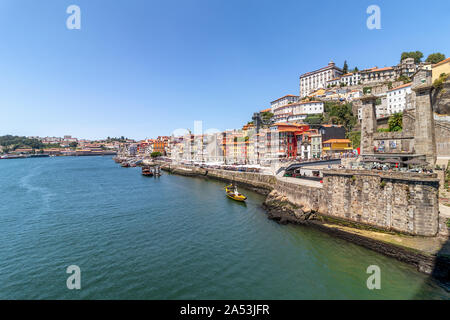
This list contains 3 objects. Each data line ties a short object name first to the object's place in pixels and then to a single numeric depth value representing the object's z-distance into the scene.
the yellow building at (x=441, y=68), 37.62
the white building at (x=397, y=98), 64.81
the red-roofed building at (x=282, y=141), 59.50
